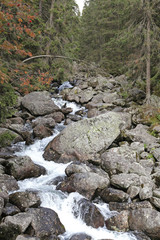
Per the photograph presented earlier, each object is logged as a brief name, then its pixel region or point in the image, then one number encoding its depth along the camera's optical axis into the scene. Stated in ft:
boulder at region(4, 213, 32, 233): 15.31
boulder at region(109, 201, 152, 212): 20.04
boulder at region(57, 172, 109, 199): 21.53
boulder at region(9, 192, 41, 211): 17.86
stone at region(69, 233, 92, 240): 16.67
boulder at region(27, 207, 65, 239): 16.12
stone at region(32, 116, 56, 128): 41.00
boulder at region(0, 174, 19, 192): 20.48
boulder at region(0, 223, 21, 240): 15.05
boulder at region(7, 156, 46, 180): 23.39
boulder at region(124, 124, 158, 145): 33.50
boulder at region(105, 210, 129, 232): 18.51
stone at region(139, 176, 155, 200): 21.03
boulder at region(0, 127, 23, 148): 29.99
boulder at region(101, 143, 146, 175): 25.13
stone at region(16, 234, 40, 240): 14.16
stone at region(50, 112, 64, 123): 45.19
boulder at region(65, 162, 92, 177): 24.35
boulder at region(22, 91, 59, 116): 47.39
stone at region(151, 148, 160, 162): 28.84
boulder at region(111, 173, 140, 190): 22.36
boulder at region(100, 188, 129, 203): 20.86
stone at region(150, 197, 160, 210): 20.13
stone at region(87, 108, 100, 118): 47.96
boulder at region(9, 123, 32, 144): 35.36
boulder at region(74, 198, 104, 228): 18.61
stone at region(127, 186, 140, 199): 21.35
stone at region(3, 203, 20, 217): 16.40
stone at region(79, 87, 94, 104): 58.34
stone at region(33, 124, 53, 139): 36.96
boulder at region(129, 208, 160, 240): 18.08
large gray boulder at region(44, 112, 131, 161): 29.86
